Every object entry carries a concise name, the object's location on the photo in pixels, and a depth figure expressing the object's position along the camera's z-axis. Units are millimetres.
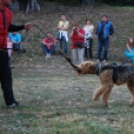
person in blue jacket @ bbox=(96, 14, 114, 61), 19250
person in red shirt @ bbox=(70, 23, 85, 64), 17422
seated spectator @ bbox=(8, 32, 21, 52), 18747
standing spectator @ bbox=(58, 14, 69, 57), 20469
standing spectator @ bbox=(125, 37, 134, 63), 17500
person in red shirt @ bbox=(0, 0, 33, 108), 8023
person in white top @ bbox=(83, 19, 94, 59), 20156
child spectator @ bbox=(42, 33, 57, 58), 20095
